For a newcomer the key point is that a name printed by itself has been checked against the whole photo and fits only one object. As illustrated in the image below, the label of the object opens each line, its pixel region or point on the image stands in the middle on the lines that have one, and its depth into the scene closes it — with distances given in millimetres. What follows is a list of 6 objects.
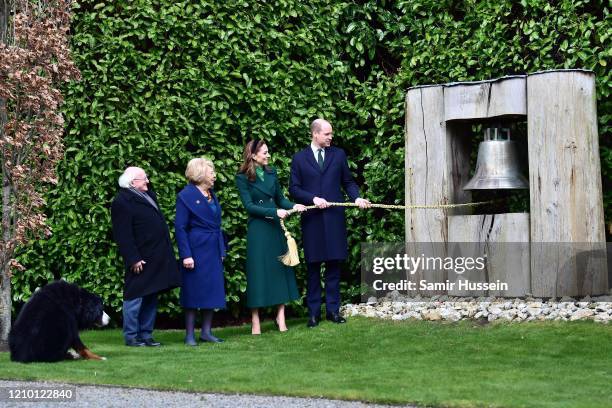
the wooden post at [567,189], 9711
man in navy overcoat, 10367
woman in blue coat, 9812
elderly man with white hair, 9602
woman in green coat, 10242
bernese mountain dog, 8469
